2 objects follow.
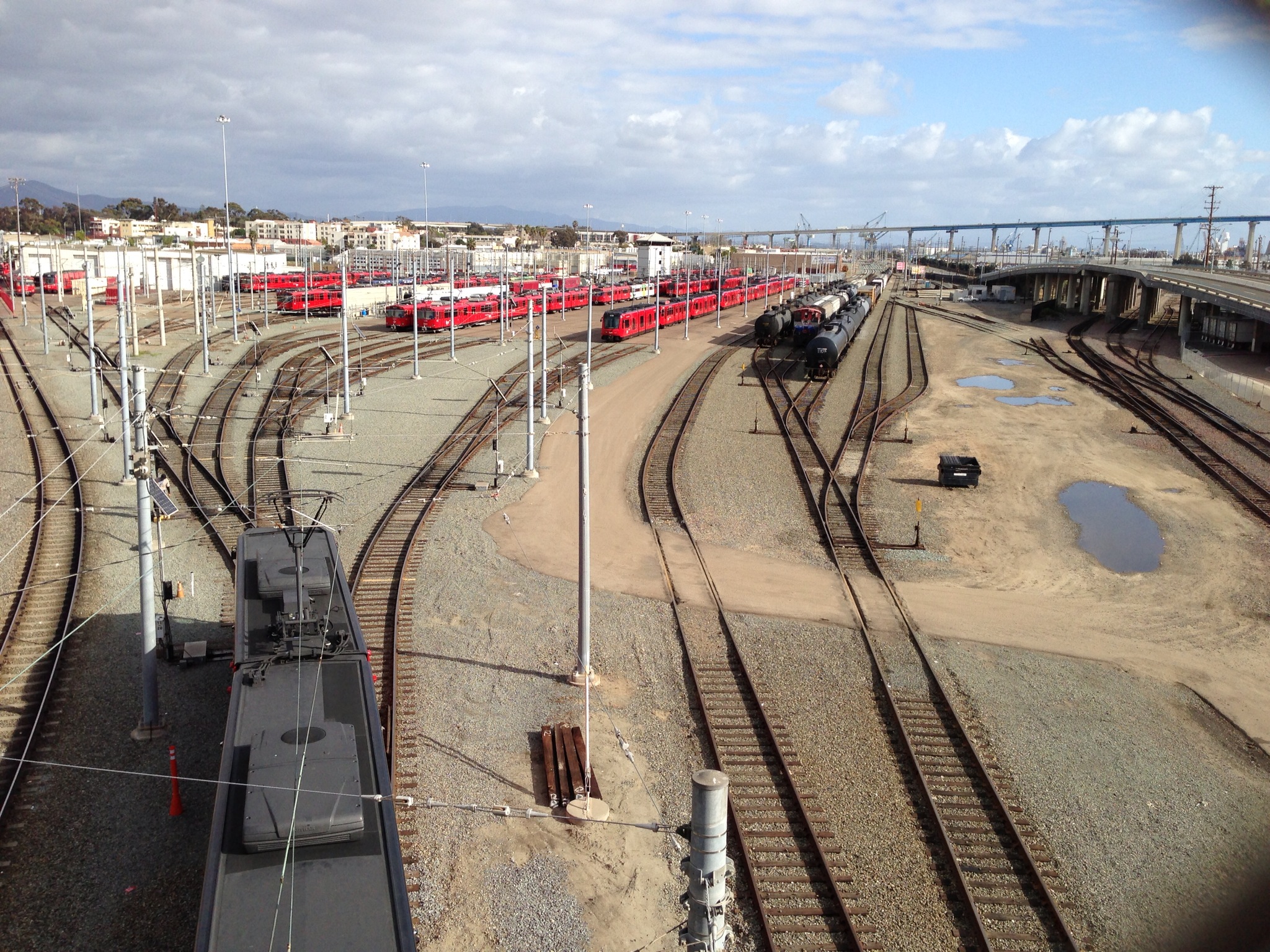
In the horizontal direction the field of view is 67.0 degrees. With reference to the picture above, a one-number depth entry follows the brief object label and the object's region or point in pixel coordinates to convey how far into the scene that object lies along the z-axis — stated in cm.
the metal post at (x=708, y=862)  633
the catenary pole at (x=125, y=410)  1847
